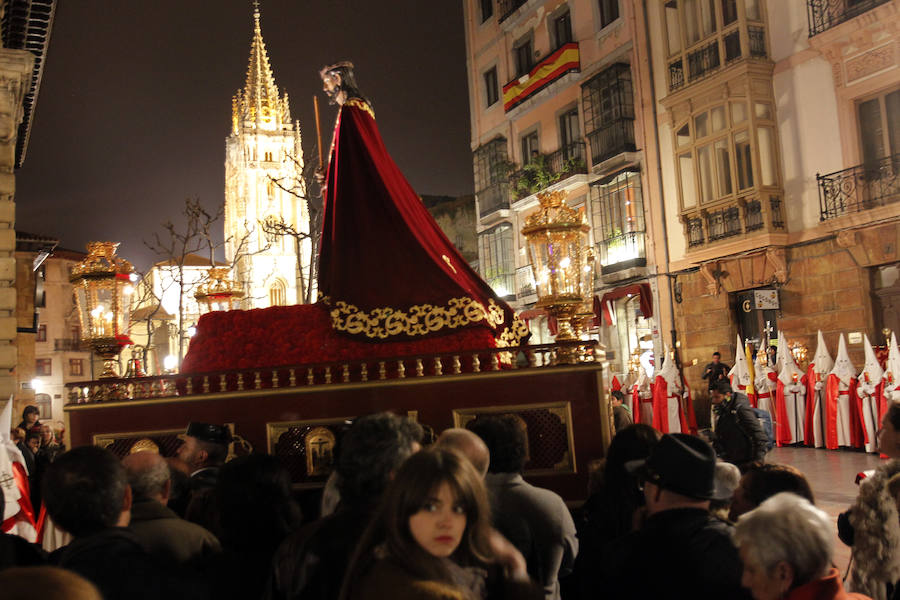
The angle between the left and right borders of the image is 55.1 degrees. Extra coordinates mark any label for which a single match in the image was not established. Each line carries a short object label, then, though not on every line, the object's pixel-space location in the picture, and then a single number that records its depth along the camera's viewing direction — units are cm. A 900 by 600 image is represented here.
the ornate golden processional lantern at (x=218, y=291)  861
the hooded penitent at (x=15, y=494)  569
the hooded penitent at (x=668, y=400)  1501
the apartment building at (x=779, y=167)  1437
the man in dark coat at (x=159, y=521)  304
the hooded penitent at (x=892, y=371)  1138
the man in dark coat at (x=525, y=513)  324
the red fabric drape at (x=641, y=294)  1905
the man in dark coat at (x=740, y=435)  621
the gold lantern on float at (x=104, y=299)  727
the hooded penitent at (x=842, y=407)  1247
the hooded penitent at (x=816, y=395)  1312
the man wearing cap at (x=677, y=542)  253
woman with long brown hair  209
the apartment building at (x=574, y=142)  1961
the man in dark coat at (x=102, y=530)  244
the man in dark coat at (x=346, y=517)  255
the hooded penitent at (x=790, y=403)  1358
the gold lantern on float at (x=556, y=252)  647
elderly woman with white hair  224
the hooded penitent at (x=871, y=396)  1188
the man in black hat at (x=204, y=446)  524
